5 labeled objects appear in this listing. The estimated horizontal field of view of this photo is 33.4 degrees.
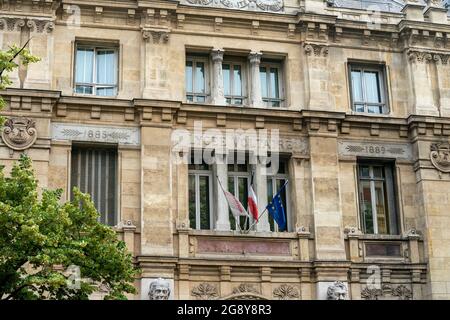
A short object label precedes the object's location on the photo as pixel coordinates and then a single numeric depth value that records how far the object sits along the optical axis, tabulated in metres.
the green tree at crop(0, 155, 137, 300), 17.53
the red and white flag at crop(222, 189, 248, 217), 25.16
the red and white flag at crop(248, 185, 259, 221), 25.56
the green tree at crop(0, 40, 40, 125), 18.22
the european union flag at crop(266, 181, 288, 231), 25.41
